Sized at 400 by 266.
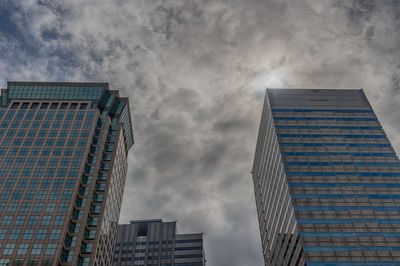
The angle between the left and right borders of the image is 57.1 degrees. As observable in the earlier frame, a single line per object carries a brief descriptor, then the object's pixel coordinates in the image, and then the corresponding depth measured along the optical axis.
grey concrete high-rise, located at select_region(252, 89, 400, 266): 90.38
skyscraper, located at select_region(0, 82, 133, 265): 100.44
